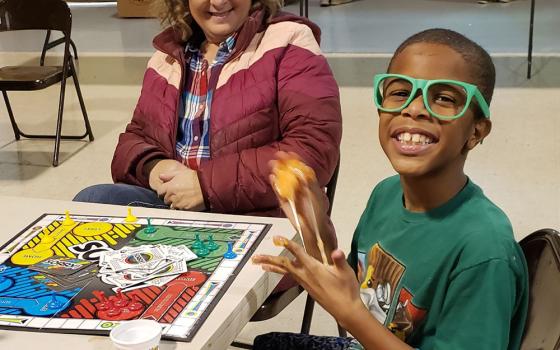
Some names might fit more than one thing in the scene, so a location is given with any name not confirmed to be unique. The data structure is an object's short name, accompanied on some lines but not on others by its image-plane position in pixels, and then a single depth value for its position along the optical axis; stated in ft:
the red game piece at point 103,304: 4.31
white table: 4.02
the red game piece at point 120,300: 4.33
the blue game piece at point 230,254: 4.91
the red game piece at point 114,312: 4.25
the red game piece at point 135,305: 4.31
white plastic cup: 3.69
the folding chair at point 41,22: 14.20
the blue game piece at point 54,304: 4.37
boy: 3.78
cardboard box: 26.05
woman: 6.61
